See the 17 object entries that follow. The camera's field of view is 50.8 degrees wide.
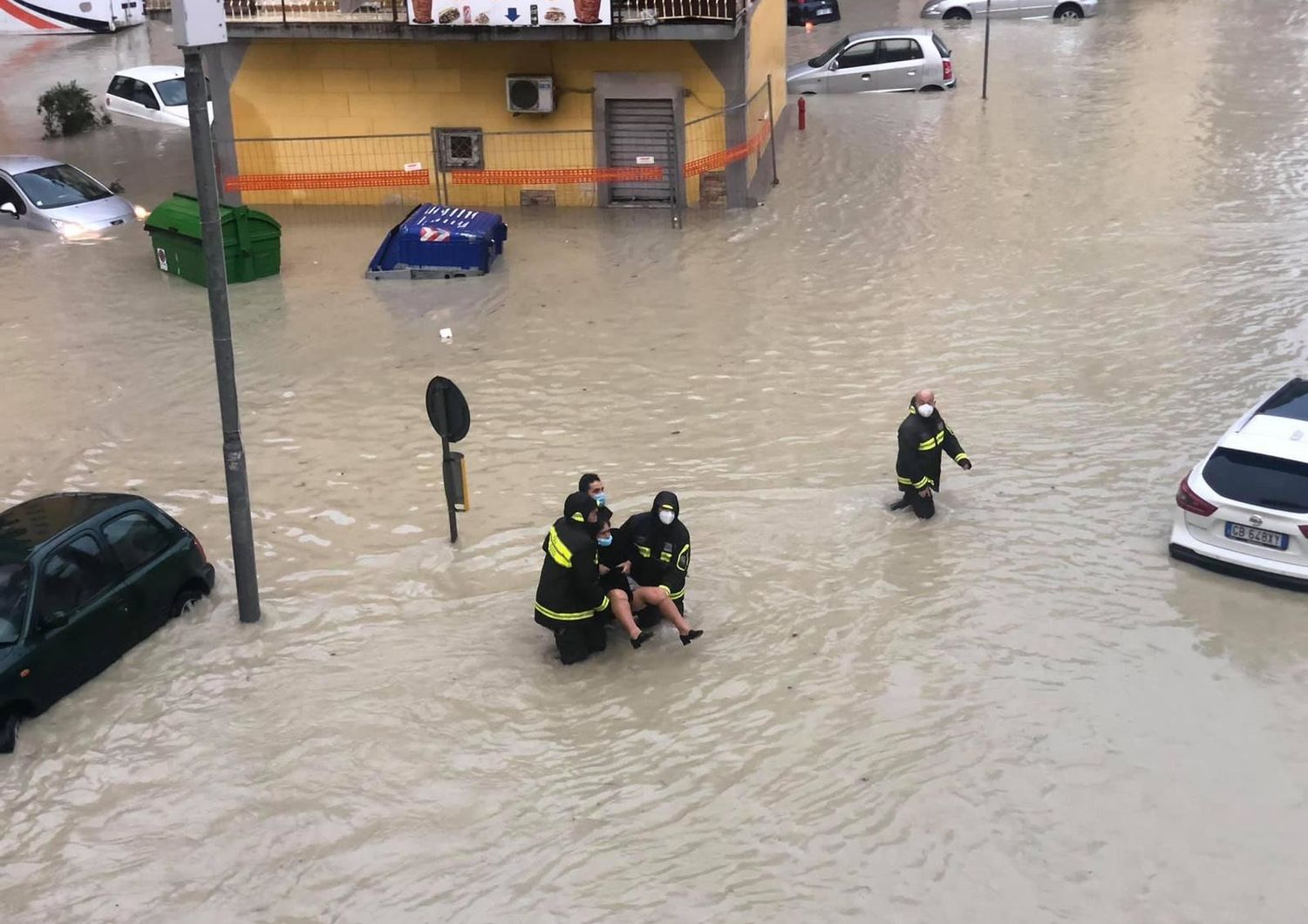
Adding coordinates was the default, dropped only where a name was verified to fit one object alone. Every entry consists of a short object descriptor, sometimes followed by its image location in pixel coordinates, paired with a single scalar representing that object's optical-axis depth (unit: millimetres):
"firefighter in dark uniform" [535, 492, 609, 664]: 9523
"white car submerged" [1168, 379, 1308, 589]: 10109
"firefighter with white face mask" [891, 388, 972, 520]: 11492
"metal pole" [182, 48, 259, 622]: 9461
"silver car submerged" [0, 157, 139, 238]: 20359
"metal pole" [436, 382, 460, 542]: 10844
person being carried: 9828
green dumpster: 17812
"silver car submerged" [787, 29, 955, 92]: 27688
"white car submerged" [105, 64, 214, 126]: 26000
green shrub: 26016
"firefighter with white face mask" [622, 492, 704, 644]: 9828
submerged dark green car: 9078
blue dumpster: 18109
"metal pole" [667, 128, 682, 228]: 20625
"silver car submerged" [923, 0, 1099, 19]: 34938
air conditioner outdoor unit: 20344
